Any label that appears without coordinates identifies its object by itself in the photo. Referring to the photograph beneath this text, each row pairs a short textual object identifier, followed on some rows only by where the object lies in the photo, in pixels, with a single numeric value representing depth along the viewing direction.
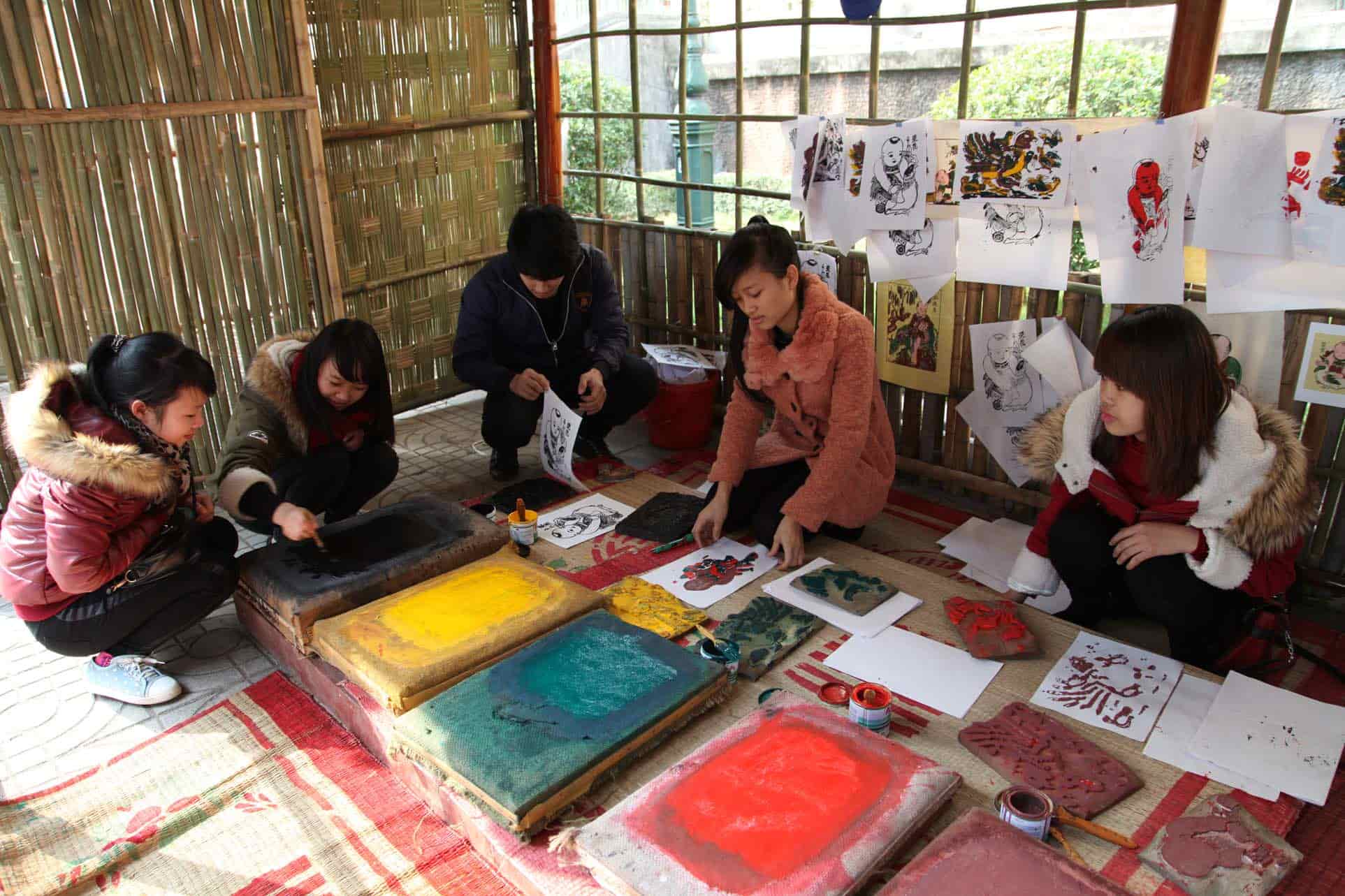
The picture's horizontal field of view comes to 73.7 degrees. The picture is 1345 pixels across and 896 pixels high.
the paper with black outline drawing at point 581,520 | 2.74
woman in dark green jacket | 2.36
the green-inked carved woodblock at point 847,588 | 2.28
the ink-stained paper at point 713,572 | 2.37
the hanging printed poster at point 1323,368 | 2.15
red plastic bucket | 3.45
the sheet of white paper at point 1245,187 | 2.12
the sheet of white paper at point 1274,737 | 1.69
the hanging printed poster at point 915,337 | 2.88
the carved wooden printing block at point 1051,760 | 1.66
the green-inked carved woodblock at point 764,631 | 2.06
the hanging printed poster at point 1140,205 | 2.27
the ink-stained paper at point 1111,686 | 1.86
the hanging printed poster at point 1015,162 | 2.46
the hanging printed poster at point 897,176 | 2.74
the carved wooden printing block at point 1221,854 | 1.47
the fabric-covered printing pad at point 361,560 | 2.12
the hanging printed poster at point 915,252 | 2.77
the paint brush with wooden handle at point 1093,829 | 1.55
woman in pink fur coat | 2.33
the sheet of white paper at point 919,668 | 1.95
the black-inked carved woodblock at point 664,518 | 2.73
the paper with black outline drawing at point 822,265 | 3.11
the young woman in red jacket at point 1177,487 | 1.90
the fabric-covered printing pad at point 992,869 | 1.37
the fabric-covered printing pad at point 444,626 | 1.86
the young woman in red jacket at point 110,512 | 1.96
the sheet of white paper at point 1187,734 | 1.69
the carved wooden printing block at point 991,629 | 2.06
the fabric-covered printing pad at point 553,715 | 1.61
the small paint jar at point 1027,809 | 1.50
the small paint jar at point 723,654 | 1.98
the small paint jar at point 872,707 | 1.79
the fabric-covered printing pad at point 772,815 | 1.41
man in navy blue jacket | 3.15
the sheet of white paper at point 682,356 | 3.52
